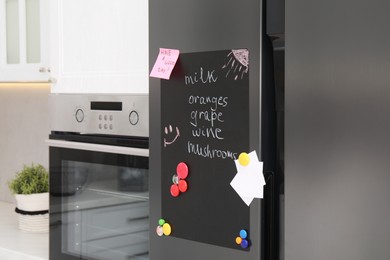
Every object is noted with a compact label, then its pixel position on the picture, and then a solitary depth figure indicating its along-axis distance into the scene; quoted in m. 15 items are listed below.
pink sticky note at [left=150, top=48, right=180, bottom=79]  1.58
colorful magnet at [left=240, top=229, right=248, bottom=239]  1.45
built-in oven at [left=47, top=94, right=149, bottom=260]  1.90
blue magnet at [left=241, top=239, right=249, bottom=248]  1.45
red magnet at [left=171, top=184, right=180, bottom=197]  1.58
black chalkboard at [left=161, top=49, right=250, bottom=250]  1.47
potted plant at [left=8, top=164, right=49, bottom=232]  2.76
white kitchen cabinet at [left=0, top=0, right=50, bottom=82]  2.51
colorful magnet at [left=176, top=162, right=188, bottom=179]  1.56
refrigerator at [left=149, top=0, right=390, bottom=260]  1.20
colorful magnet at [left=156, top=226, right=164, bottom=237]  1.64
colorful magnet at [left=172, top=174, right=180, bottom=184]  1.58
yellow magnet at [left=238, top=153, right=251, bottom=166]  1.44
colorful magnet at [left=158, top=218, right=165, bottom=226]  1.63
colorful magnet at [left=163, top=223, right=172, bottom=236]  1.61
